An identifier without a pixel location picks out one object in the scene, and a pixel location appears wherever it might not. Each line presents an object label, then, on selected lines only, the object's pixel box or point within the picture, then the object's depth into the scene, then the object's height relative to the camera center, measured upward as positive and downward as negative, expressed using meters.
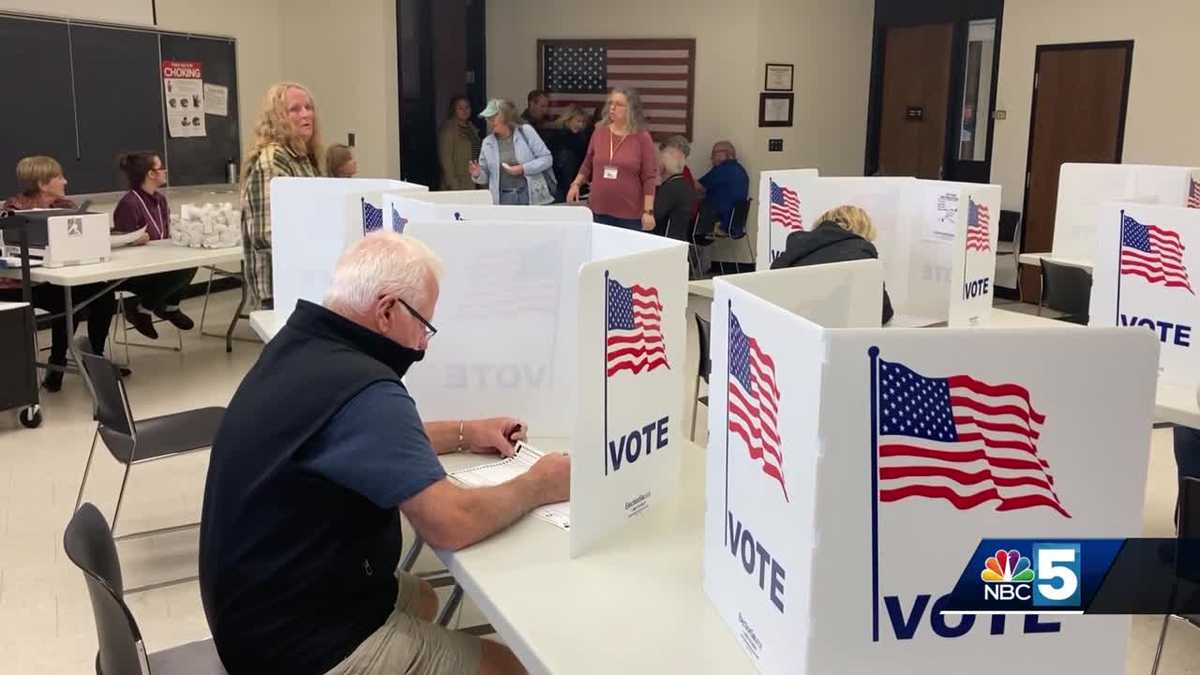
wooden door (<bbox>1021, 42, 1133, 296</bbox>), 7.20 +0.28
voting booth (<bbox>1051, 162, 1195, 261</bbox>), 4.66 -0.15
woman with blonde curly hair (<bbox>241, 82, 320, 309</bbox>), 4.03 -0.05
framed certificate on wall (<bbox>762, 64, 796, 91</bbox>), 8.59 +0.63
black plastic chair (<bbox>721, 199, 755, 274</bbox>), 8.34 -0.54
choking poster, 7.14 +0.32
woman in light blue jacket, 6.94 -0.06
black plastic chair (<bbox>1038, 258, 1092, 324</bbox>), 4.67 -0.61
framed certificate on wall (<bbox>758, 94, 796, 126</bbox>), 8.62 +0.37
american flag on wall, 8.86 +0.67
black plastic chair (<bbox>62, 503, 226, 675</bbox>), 1.50 -0.71
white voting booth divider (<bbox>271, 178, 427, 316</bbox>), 3.19 -0.25
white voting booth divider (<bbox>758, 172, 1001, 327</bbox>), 3.88 -0.30
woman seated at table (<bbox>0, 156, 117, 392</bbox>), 5.24 -0.75
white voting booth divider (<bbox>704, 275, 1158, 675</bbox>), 1.16 -0.37
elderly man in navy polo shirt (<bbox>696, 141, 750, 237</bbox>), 8.33 -0.34
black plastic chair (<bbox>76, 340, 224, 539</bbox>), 3.04 -0.89
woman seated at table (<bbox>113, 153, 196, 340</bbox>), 5.72 -0.42
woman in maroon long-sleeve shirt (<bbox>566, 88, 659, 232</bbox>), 6.46 -0.09
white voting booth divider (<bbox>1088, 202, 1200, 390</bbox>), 2.97 -0.35
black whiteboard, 6.07 +0.28
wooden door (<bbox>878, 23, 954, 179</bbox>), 8.70 +0.48
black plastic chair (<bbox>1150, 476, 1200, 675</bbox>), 2.12 -0.76
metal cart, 4.38 -0.92
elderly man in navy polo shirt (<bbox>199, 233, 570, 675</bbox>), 1.59 -0.55
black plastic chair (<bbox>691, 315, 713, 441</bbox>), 3.78 -0.70
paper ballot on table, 1.88 -0.65
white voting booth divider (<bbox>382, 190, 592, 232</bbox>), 2.50 -0.16
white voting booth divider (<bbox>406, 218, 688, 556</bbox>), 1.71 -0.38
